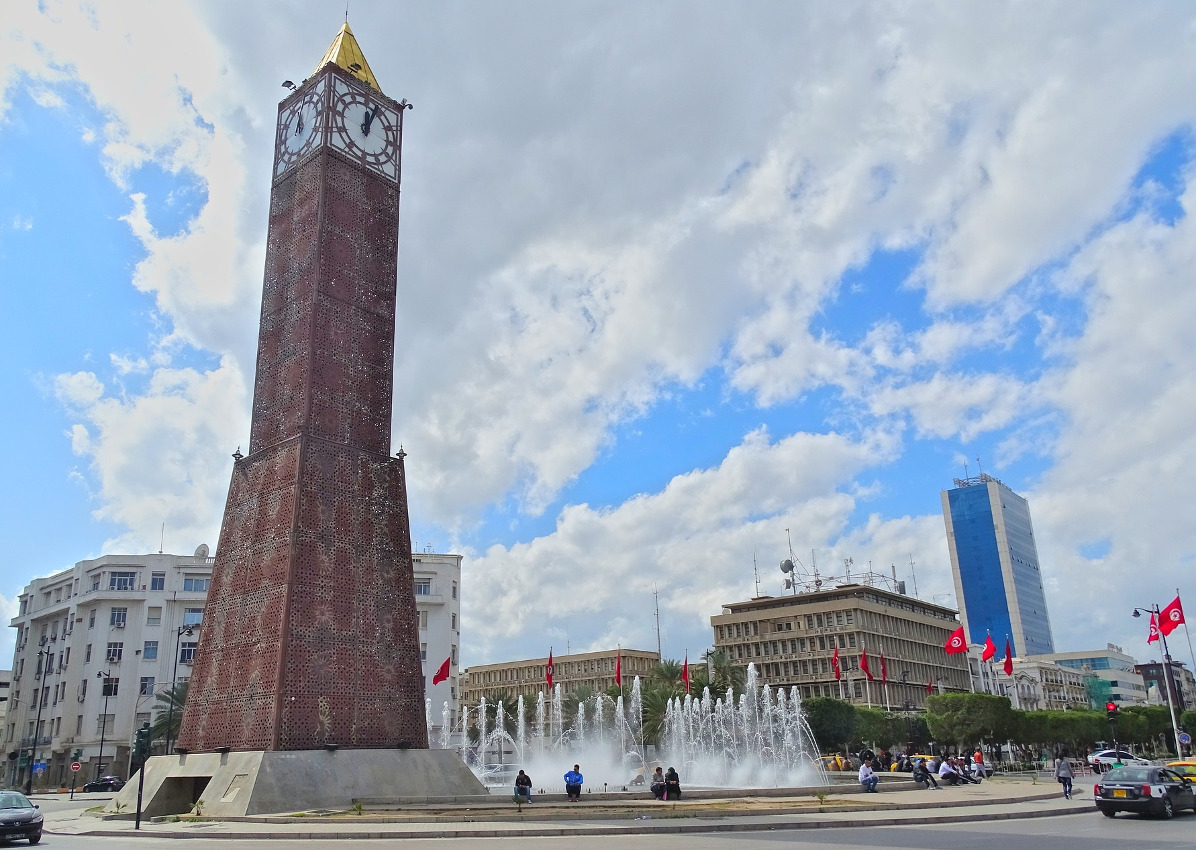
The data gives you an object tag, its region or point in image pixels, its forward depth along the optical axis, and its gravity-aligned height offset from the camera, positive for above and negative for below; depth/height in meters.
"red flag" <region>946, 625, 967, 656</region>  50.03 +3.21
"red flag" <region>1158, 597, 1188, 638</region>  38.75 +3.17
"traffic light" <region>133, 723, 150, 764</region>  23.27 -0.18
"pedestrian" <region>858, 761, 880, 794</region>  27.86 -2.11
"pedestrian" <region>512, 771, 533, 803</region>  24.29 -1.67
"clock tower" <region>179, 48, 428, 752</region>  26.16 +7.17
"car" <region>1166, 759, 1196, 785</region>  27.03 -2.18
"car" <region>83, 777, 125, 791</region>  53.88 -2.62
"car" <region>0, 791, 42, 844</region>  18.75 -1.56
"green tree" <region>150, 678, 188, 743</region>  54.81 +1.48
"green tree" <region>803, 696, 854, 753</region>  61.53 -0.89
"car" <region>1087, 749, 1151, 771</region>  47.19 -3.09
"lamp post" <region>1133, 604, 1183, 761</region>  40.44 +1.75
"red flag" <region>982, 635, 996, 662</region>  50.31 +2.77
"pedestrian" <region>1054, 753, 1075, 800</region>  27.70 -2.23
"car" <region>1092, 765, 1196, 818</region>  20.78 -2.12
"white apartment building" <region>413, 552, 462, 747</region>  70.62 +7.94
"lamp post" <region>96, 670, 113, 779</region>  58.59 +1.12
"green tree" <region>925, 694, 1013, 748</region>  58.19 -0.98
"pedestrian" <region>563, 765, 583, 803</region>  25.28 -1.74
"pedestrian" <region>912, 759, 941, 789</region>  30.91 -2.31
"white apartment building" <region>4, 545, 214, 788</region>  62.75 +5.45
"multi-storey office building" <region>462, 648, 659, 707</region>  109.06 +5.65
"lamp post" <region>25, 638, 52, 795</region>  62.50 +4.55
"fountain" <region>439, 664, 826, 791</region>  39.59 -1.75
